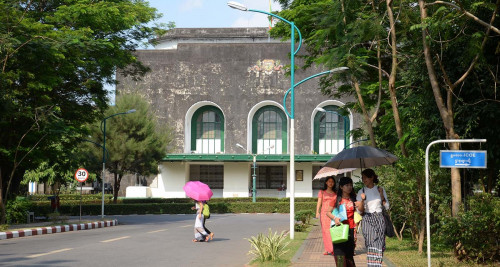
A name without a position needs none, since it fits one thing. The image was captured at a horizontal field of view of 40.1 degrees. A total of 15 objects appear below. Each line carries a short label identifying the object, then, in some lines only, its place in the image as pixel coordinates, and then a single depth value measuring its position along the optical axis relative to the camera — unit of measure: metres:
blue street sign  10.47
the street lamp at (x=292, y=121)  20.19
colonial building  63.41
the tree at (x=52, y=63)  24.84
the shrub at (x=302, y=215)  27.02
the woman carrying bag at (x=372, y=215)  9.59
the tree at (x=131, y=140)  50.78
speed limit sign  32.03
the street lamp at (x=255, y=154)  56.09
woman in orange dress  11.52
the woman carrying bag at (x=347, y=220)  9.91
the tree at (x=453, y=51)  12.34
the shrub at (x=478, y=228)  11.68
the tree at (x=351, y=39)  17.33
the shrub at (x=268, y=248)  13.29
